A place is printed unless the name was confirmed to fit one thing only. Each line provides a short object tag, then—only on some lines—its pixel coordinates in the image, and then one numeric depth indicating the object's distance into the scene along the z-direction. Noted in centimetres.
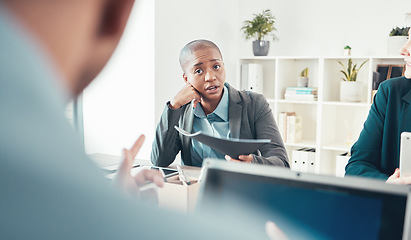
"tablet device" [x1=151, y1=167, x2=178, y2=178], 149
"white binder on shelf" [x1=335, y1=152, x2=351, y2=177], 337
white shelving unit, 352
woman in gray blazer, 204
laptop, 55
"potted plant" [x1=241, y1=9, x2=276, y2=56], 373
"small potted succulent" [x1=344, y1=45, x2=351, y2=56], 347
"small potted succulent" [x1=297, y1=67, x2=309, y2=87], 372
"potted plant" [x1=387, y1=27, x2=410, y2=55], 321
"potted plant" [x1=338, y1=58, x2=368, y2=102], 342
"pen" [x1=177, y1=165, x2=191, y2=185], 116
